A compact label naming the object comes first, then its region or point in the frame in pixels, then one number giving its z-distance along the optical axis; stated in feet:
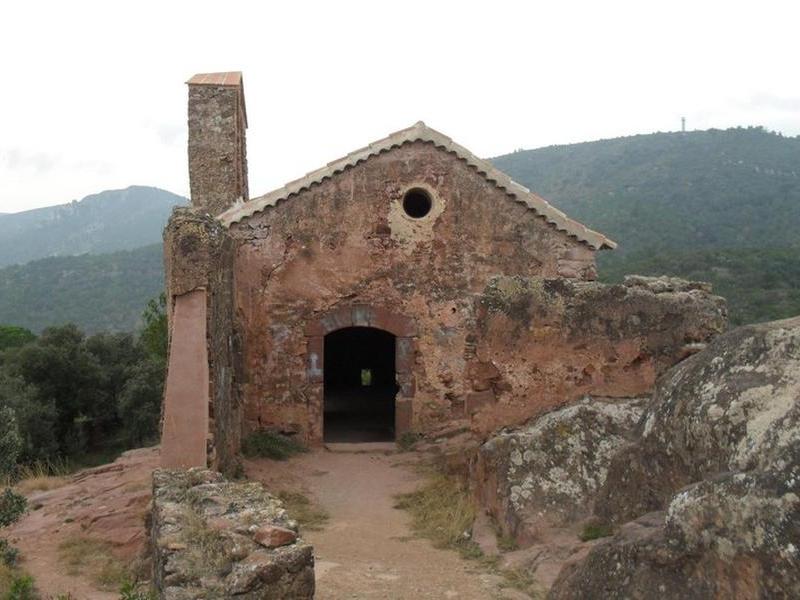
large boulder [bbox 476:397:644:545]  19.27
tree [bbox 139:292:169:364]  76.71
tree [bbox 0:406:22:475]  34.20
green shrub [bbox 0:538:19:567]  22.29
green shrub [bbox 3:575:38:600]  18.63
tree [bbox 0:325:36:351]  97.35
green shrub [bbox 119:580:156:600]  15.65
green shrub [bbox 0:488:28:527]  25.22
